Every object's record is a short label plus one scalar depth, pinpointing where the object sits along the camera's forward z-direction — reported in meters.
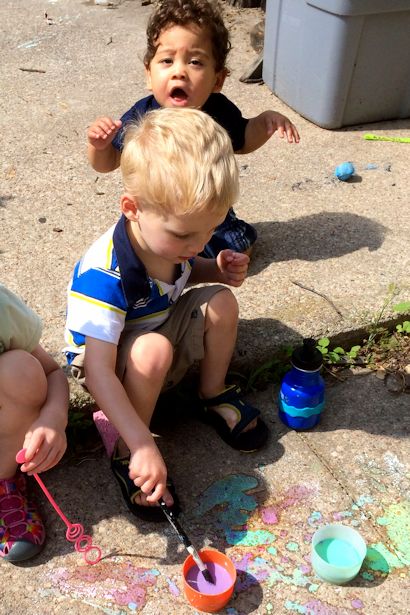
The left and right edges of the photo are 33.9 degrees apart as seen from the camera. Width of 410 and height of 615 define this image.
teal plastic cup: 1.62
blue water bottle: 1.97
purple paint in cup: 1.62
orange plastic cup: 1.56
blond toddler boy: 1.61
